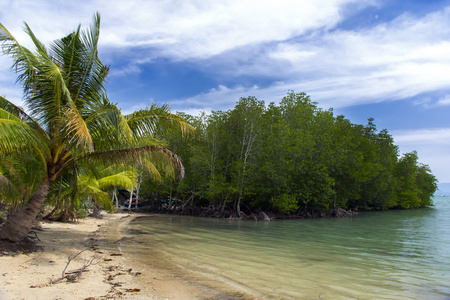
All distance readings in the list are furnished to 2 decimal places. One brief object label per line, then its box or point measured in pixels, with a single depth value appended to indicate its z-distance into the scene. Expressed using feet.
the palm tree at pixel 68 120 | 22.08
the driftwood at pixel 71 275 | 15.91
